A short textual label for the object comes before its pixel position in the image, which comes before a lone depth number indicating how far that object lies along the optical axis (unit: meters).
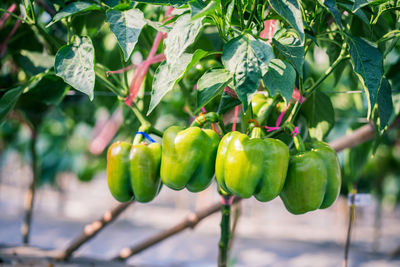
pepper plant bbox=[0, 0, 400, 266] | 1.44
